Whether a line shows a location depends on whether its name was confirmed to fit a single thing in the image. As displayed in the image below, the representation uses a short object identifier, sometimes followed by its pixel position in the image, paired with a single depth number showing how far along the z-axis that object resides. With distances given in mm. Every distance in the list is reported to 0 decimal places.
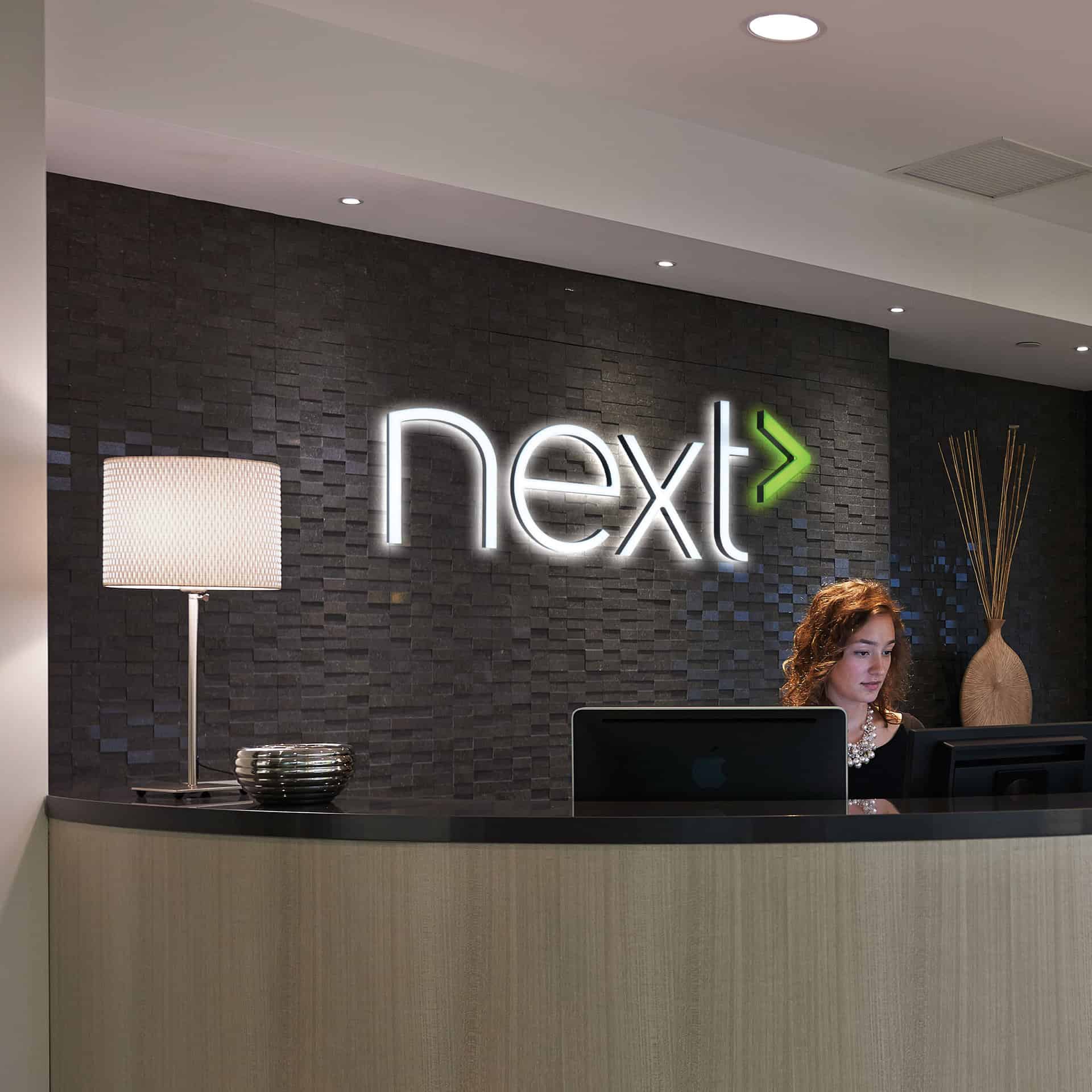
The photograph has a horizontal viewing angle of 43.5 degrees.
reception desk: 2268
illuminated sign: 4438
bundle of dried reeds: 6738
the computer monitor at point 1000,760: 2639
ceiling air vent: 4809
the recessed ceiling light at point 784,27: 3779
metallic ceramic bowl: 2504
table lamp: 2658
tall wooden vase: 6371
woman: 3400
